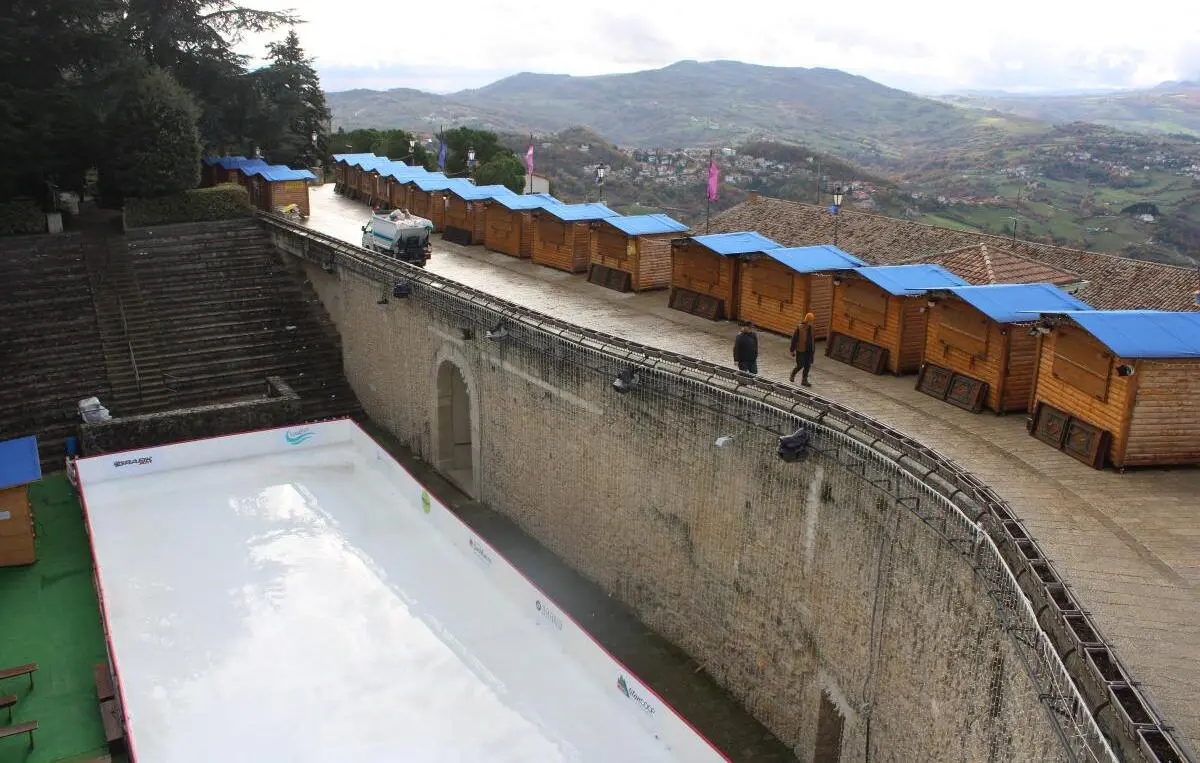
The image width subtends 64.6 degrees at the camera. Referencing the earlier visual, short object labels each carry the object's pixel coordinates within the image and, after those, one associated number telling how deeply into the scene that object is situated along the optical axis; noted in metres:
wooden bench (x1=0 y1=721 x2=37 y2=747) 12.10
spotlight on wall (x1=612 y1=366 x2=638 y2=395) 14.74
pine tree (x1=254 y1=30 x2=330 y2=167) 35.28
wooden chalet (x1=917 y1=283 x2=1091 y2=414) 13.44
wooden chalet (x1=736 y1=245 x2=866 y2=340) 17.34
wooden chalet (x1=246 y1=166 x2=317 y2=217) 32.22
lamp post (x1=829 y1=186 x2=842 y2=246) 21.19
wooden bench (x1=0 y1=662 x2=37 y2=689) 13.31
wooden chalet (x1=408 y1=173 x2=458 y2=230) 30.48
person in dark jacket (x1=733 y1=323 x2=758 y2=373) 14.59
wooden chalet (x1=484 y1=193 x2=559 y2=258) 26.35
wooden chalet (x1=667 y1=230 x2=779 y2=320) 18.92
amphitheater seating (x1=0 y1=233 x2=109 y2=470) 21.52
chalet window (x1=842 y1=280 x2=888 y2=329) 15.83
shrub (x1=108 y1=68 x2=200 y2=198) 28.58
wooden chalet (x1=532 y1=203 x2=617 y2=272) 24.08
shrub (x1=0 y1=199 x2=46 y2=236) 26.86
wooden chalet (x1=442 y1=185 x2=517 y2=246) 28.37
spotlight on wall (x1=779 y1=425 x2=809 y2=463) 11.52
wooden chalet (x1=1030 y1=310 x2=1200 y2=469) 11.03
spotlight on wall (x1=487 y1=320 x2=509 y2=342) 17.95
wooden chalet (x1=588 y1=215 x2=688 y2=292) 22.25
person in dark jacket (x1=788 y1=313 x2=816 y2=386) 14.48
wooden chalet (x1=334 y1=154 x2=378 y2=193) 38.34
